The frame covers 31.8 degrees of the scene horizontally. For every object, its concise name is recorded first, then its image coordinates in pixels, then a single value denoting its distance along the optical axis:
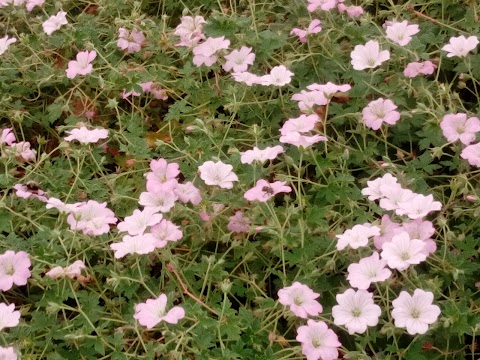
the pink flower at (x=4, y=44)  0.72
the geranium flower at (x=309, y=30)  0.68
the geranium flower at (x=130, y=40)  0.73
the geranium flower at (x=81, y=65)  0.70
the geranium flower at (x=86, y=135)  0.62
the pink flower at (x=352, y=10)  0.70
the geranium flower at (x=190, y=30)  0.70
